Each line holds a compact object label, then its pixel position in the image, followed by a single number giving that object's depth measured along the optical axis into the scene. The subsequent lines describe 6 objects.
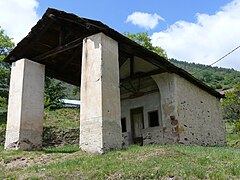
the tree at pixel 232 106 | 17.32
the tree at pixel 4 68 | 14.67
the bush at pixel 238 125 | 15.80
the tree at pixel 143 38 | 19.13
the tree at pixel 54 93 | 18.08
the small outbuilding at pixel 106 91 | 6.11
